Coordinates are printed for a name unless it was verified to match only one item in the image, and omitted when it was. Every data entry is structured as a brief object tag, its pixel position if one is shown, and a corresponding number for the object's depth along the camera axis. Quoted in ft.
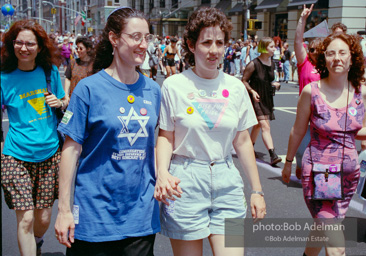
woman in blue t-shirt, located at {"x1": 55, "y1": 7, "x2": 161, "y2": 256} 8.06
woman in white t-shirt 8.84
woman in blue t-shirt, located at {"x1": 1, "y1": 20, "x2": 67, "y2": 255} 11.14
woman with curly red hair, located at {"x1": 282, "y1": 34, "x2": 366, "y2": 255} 10.73
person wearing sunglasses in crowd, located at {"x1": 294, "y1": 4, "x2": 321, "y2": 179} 15.65
